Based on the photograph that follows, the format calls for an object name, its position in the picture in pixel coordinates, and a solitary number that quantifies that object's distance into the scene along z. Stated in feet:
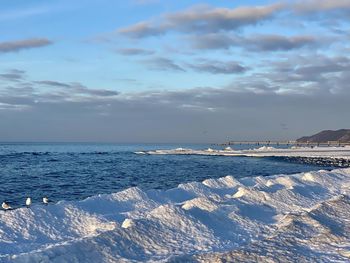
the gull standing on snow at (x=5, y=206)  62.54
